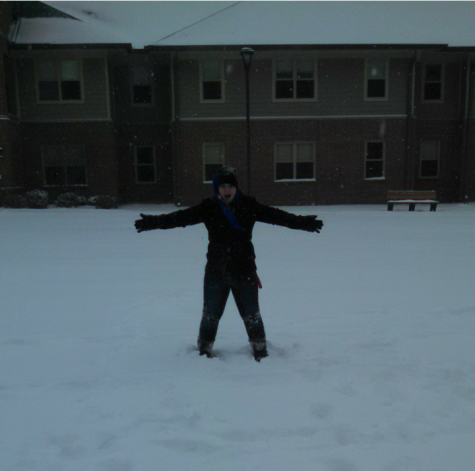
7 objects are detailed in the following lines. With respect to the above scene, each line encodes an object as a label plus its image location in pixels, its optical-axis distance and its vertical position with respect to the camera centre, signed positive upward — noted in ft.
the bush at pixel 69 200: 59.06 -3.40
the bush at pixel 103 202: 58.75 -3.64
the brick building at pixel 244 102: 61.82 +9.84
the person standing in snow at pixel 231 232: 13.10 -1.73
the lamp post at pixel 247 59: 48.30 +12.10
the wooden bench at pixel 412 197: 55.72 -3.15
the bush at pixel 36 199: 56.13 -3.15
